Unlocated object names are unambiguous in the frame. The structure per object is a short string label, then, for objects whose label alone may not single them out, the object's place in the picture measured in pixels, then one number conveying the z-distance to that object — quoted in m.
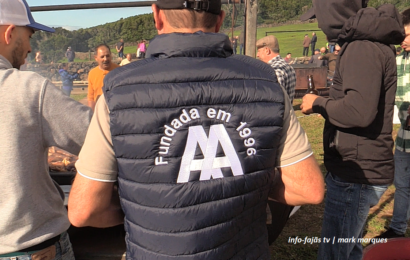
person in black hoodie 1.87
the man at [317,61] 12.51
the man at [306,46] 25.76
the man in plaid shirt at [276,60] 3.88
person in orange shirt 5.41
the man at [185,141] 1.05
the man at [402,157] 3.11
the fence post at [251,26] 5.14
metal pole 4.24
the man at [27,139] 1.24
